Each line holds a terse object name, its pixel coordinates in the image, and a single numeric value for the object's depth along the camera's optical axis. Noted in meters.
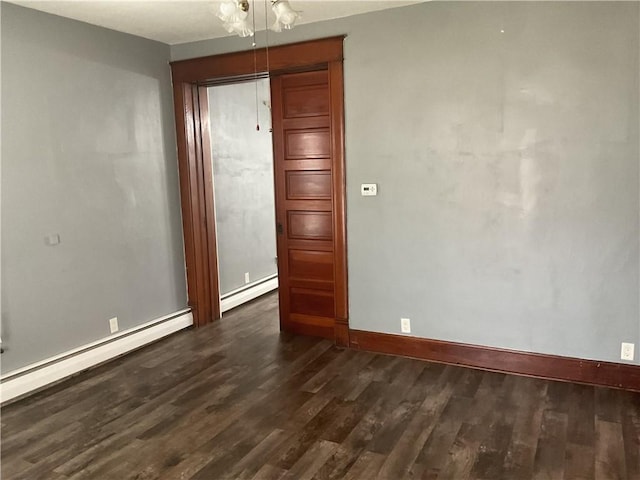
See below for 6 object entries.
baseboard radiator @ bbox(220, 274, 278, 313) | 5.17
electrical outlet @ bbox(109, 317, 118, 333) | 3.99
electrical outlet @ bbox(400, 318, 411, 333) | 3.81
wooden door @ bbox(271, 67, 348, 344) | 3.96
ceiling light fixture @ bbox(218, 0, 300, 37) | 2.29
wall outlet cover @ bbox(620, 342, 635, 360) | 3.16
